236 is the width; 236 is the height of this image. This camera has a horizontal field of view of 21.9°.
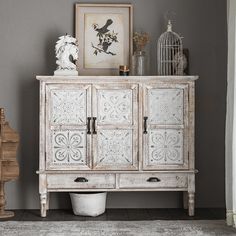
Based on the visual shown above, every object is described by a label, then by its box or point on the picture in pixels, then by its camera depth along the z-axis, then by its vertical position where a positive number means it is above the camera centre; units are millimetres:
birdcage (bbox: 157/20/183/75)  5668 +511
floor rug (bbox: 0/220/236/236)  4676 -964
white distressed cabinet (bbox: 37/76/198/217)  5375 -237
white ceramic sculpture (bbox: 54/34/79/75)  5488 +471
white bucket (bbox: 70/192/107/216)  5402 -859
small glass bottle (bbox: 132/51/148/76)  5691 +419
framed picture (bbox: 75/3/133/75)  5820 +650
